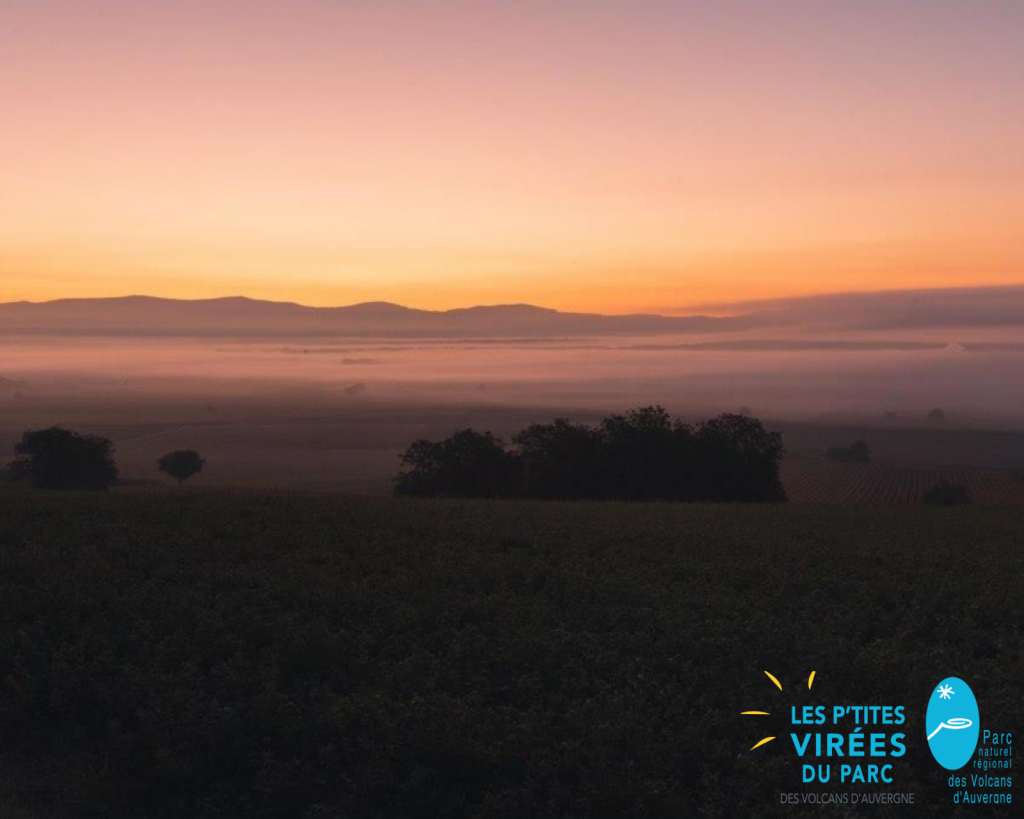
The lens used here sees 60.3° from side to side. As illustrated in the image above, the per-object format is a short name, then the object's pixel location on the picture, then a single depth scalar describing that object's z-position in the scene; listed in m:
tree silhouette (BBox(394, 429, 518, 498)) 42.34
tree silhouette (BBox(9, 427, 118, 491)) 50.28
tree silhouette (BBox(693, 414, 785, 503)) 41.81
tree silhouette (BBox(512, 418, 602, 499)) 41.00
